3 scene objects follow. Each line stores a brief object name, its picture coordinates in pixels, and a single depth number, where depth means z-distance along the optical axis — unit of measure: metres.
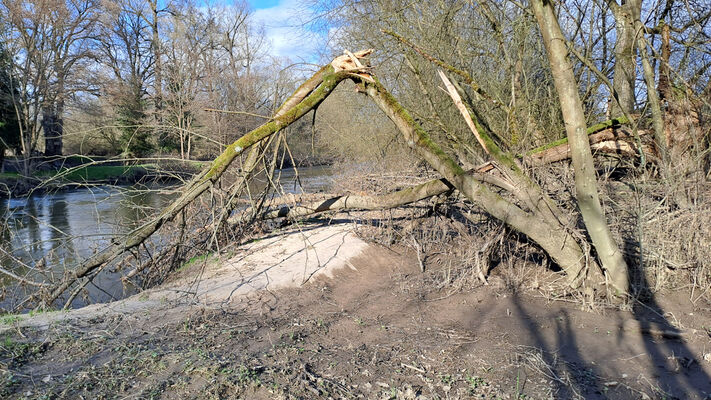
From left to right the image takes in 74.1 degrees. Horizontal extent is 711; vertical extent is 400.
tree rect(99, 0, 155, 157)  29.44
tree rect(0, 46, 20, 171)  24.48
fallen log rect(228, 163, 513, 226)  6.46
